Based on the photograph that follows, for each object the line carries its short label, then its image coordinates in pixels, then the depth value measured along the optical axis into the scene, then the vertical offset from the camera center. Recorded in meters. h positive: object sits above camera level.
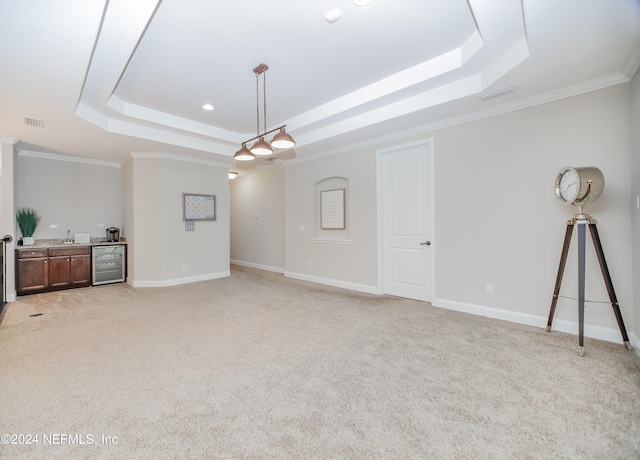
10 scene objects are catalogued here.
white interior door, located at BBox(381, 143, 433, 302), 4.30 +0.10
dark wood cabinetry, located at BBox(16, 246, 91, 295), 4.85 -0.65
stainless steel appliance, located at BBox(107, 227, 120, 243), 6.01 -0.05
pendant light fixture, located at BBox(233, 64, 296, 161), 3.30 +1.06
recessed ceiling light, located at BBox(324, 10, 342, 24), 2.43 +1.84
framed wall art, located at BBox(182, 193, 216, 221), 5.93 +0.52
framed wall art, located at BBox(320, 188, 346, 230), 5.39 +0.38
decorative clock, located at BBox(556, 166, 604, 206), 2.60 +0.38
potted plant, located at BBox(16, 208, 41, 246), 5.18 +0.16
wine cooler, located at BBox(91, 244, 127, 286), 5.63 -0.65
